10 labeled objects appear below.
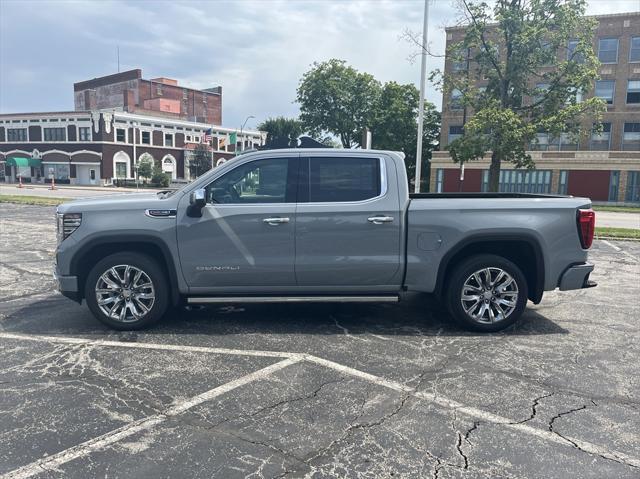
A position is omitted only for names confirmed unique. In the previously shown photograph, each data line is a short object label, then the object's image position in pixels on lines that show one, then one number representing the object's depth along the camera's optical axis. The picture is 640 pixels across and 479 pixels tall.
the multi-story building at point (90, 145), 63.62
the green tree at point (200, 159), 71.31
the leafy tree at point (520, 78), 24.22
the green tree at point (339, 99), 55.56
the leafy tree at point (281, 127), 70.75
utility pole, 21.77
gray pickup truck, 5.39
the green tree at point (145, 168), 62.78
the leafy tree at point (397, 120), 54.22
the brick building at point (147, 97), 80.56
